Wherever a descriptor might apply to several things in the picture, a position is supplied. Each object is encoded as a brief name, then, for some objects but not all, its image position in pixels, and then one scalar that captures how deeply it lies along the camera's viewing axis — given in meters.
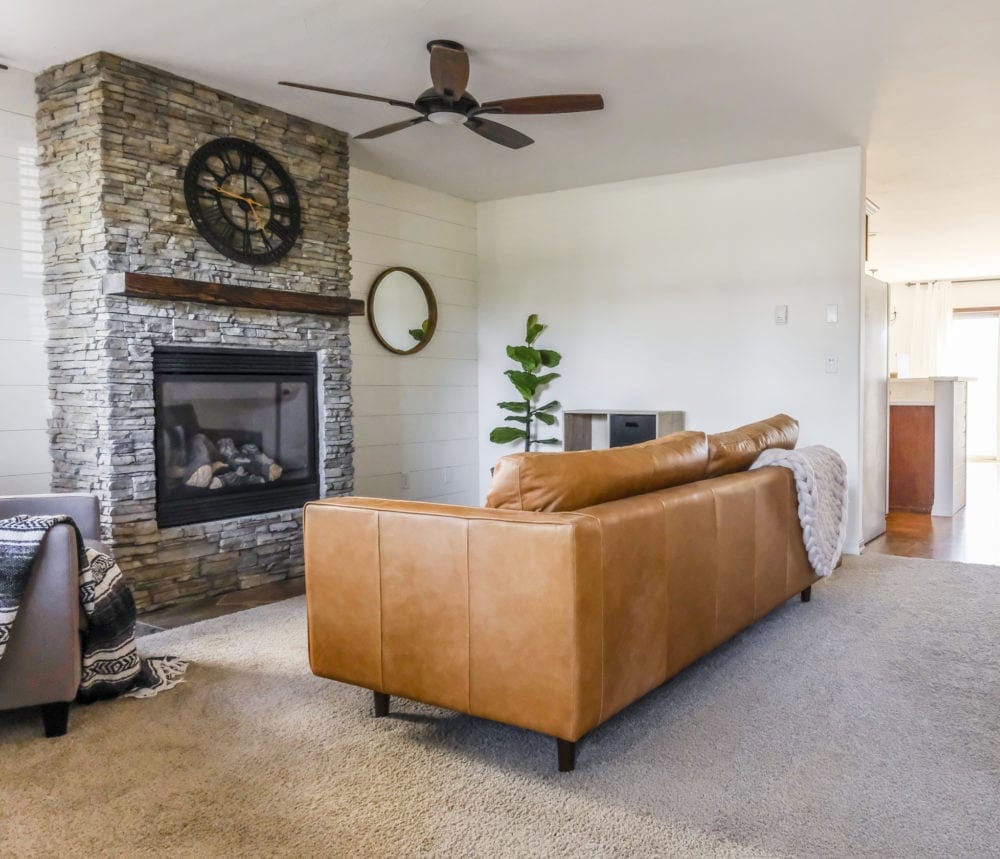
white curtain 10.25
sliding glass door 10.23
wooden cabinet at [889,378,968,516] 6.05
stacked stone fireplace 3.45
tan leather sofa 1.93
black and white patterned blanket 2.18
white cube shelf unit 5.25
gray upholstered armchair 2.20
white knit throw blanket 3.20
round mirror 5.40
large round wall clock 3.80
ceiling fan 3.27
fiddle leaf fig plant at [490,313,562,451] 5.80
